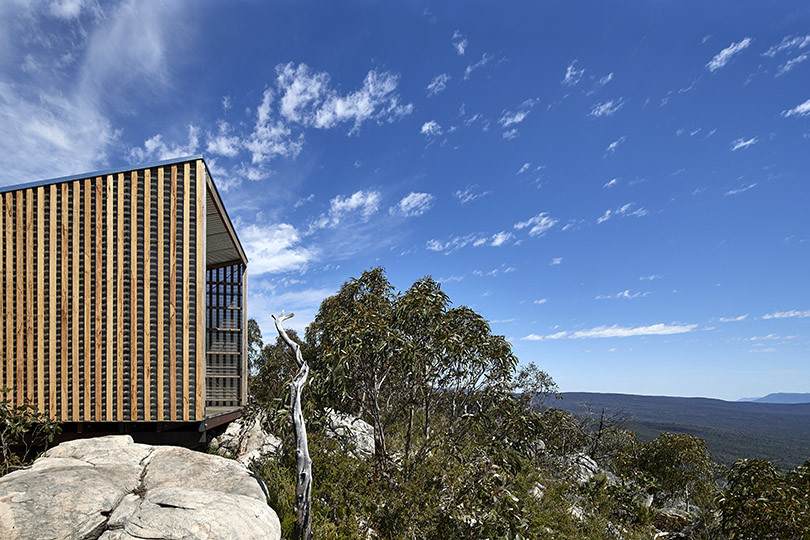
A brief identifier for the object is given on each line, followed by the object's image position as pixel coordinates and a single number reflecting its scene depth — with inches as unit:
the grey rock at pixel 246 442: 314.8
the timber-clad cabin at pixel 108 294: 279.3
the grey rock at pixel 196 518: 140.6
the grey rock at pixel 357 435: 272.3
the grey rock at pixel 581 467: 380.8
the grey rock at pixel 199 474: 183.0
